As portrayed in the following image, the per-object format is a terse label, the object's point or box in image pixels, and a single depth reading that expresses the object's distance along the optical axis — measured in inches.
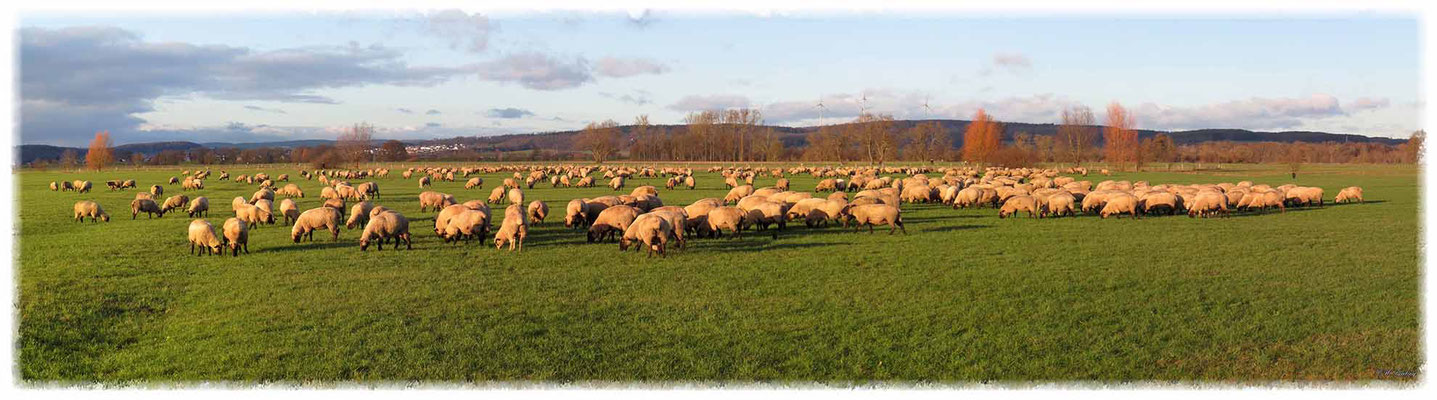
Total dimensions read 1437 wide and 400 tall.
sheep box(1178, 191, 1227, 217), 1003.3
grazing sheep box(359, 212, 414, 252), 693.9
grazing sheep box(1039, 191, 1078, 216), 1011.3
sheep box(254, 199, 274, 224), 903.7
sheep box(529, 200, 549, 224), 898.7
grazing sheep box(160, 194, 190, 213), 1122.0
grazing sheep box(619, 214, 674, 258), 644.1
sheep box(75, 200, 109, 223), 1033.5
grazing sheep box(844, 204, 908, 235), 824.9
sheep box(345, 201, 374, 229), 855.1
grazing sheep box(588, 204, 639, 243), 735.7
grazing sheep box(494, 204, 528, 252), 697.0
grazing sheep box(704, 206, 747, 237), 768.9
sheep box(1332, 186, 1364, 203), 1353.3
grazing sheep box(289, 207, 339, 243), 757.9
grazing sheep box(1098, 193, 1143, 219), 985.5
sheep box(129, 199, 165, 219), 1074.7
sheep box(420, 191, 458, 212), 1101.3
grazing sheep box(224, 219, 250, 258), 669.3
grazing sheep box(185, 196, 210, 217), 1070.4
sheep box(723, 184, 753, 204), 1243.8
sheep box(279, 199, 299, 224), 918.4
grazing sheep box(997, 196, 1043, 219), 1027.3
